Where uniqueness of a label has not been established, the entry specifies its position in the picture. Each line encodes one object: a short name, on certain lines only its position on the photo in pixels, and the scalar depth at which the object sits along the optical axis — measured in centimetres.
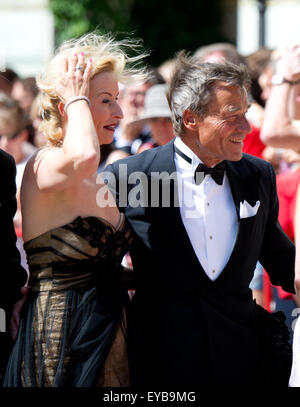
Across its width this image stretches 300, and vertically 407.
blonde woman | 641
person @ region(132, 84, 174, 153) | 1148
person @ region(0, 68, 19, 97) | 1633
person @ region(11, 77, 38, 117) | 1631
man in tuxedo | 692
